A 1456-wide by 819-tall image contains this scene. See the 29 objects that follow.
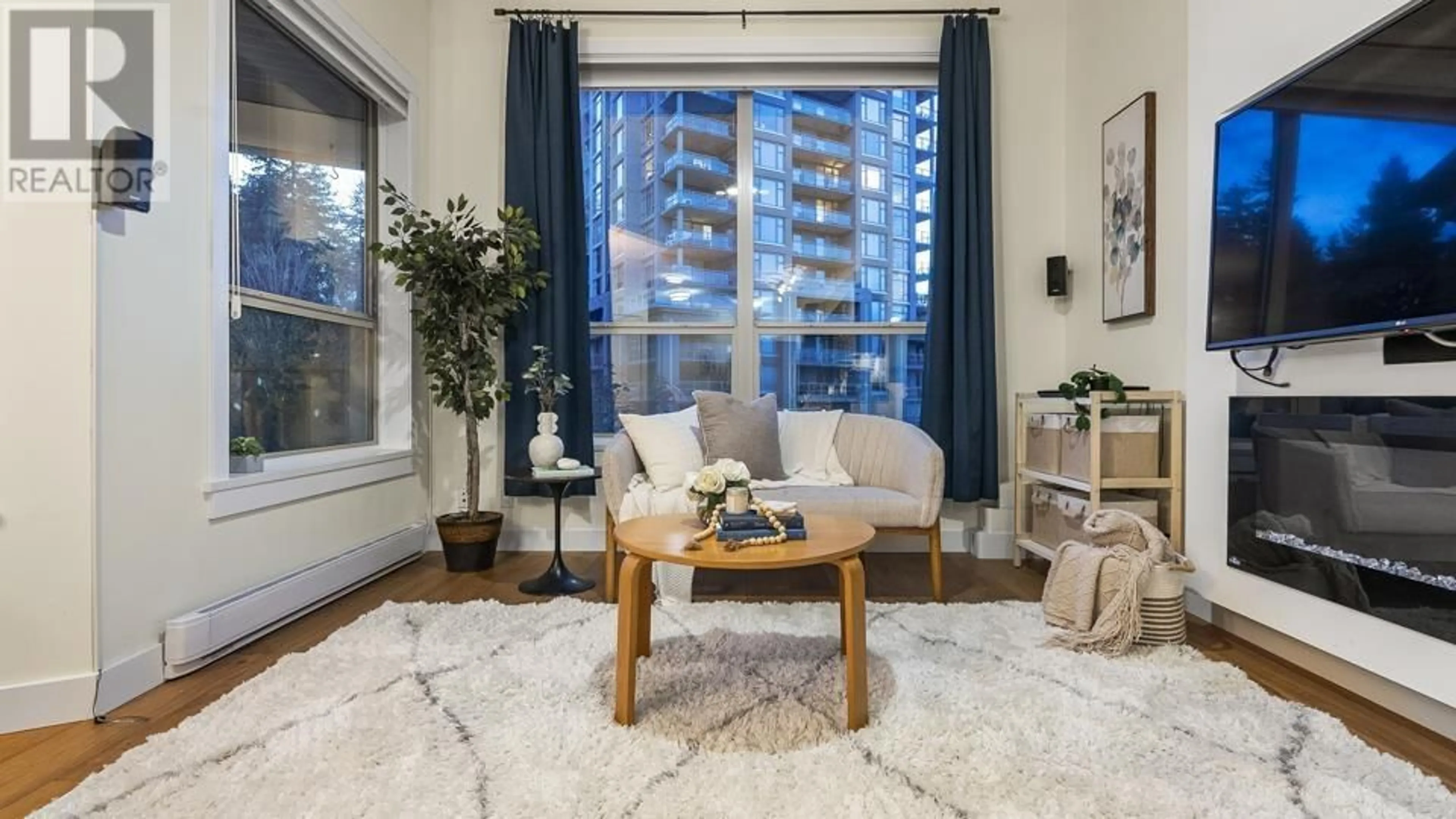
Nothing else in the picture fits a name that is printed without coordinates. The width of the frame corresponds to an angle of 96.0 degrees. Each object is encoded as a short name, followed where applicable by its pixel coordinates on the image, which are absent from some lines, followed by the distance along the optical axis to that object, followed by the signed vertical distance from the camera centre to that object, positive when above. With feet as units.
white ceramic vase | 9.34 -0.68
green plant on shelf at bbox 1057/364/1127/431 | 8.52 +0.17
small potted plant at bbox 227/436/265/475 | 7.38 -0.62
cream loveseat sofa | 8.48 -1.26
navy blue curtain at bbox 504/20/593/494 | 11.07 +3.43
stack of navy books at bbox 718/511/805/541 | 5.71 -1.12
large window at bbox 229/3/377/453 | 8.17 +2.12
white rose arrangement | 6.18 -0.79
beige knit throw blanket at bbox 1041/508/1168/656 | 6.81 -1.98
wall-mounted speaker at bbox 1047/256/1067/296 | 11.13 +2.13
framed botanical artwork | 9.08 +2.76
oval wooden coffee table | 5.11 -1.39
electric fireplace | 5.12 -0.90
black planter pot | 10.09 -2.18
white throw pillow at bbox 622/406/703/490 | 9.27 -0.69
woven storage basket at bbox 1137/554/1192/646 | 6.95 -2.24
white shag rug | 4.25 -2.59
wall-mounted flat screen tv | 5.00 +1.81
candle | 6.11 -0.94
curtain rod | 11.38 +6.77
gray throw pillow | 9.68 -0.50
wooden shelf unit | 8.18 -0.85
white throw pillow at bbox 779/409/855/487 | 10.37 -0.70
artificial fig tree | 9.86 +1.67
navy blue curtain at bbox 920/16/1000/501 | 11.04 +2.05
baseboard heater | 6.28 -2.33
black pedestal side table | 9.02 -2.50
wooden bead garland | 5.55 -1.15
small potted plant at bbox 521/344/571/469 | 9.35 -0.14
